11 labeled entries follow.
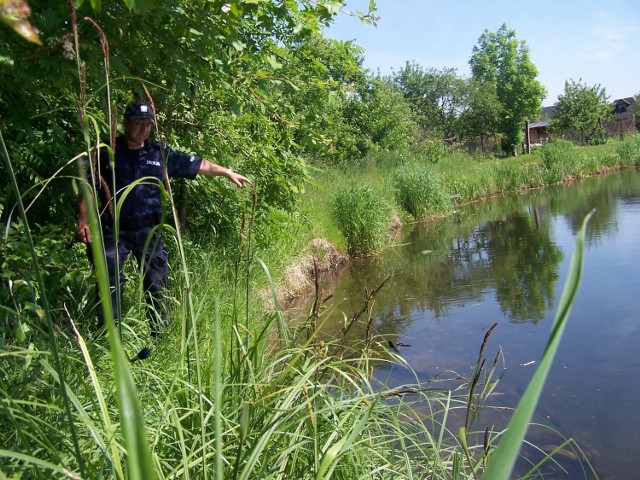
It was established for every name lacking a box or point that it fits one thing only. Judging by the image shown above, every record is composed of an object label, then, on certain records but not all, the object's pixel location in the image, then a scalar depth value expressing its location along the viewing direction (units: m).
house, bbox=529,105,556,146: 67.56
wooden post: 41.09
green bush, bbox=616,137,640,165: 25.09
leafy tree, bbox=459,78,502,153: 38.19
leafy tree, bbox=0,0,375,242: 2.69
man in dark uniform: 3.48
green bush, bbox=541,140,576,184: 21.11
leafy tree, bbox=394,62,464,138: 39.53
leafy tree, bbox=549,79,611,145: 44.28
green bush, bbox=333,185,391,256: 10.04
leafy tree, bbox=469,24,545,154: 39.09
